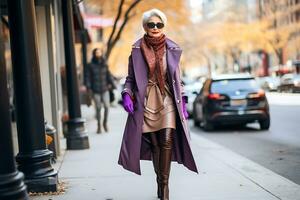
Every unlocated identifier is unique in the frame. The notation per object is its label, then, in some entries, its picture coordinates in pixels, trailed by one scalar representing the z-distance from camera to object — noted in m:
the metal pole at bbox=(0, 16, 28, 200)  4.68
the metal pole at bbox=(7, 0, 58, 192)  6.27
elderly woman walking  5.57
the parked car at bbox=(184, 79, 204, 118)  21.05
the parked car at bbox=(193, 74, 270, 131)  15.15
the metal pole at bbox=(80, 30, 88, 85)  23.14
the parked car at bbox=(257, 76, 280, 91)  42.78
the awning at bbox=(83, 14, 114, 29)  27.09
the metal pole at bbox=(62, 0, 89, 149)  10.74
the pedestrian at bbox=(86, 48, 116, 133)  13.78
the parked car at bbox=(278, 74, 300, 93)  30.58
